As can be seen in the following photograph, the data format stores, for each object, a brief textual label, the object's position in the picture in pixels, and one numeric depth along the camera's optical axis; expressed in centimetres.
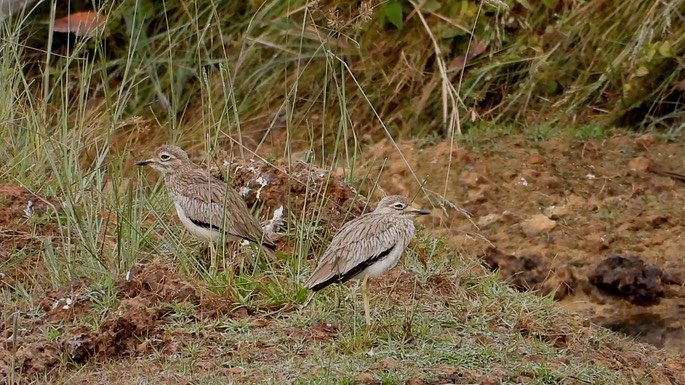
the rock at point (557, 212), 1889
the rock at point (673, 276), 1711
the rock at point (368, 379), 1199
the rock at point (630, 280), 1686
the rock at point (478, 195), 1945
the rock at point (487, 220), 1881
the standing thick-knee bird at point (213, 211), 1510
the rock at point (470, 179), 1978
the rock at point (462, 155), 2028
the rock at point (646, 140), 2050
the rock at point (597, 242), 1806
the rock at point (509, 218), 1883
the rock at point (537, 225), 1852
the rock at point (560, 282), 1714
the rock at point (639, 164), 1987
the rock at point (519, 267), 1728
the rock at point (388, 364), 1228
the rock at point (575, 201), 1917
